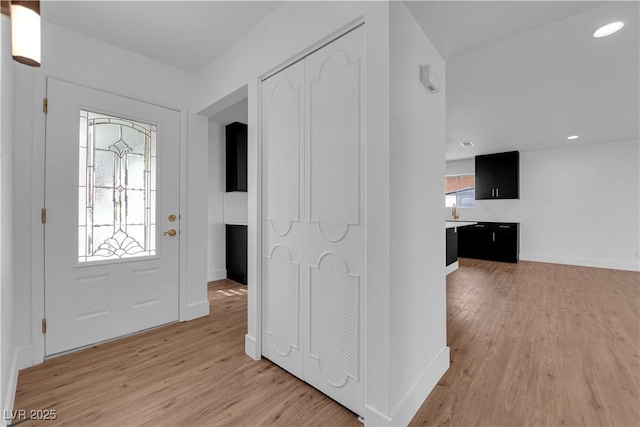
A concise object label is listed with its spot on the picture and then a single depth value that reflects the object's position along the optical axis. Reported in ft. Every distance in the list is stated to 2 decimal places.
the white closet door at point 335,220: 5.08
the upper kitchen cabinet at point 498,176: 21.67
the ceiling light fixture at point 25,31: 3.01
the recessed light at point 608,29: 6.63
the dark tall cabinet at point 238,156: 14.67
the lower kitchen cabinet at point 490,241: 21.15
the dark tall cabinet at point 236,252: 14.15
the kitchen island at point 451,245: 15.07
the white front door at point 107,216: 7.25
